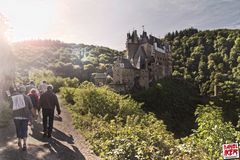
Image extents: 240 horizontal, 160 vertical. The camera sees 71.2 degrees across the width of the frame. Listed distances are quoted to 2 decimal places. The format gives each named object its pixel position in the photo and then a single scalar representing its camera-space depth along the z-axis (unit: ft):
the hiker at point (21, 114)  17.66
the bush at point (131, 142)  16.51
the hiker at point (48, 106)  20.77
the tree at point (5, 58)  37.29
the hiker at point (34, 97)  25.48
